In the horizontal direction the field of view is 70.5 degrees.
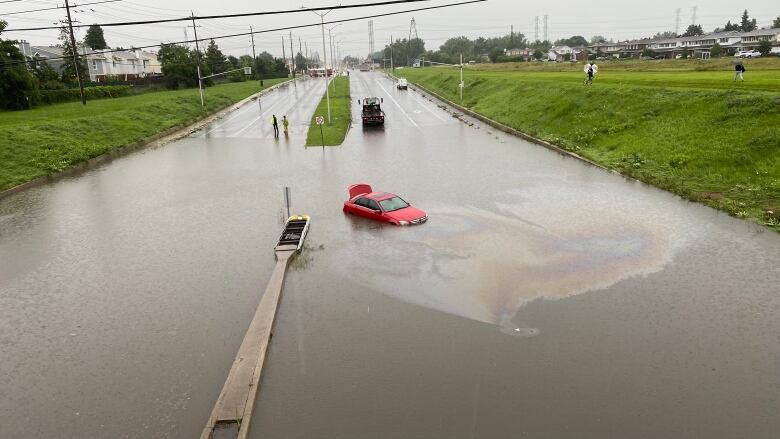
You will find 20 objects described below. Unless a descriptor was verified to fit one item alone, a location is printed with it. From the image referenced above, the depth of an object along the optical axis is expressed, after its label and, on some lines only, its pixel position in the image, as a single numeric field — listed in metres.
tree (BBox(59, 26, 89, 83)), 79.25
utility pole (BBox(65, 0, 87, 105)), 48.17
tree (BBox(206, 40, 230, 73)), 115.56
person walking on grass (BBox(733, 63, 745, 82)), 35.75
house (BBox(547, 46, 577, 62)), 164.00
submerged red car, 19.98
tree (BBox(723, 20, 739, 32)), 173.60
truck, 47.25
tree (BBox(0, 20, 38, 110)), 53.38
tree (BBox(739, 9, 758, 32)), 163.35
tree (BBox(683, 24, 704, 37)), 176.27
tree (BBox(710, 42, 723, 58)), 95.88
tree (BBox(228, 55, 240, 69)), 130.25
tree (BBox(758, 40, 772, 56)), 81.62
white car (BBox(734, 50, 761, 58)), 81.88
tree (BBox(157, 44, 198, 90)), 88.06
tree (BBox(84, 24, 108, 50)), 122.31
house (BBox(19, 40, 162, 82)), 108.69
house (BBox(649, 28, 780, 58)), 112.48
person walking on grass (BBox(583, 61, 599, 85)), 44.42
